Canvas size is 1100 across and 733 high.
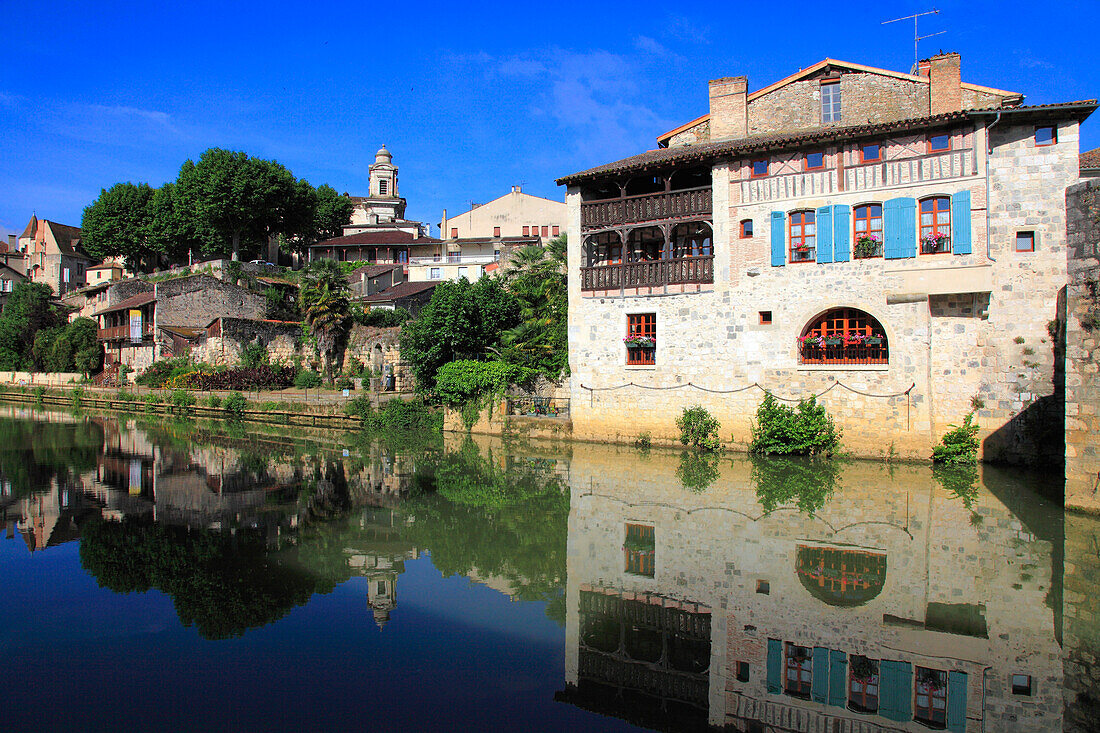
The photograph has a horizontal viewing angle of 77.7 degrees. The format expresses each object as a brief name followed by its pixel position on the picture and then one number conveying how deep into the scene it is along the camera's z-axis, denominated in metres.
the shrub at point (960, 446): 15.82
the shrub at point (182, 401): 32.75
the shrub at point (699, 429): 18.67
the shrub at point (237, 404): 30.64
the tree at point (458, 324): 25.27
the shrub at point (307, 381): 33.50
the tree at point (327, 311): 31.86
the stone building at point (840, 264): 15.60
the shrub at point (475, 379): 23.08
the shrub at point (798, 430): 17.28
